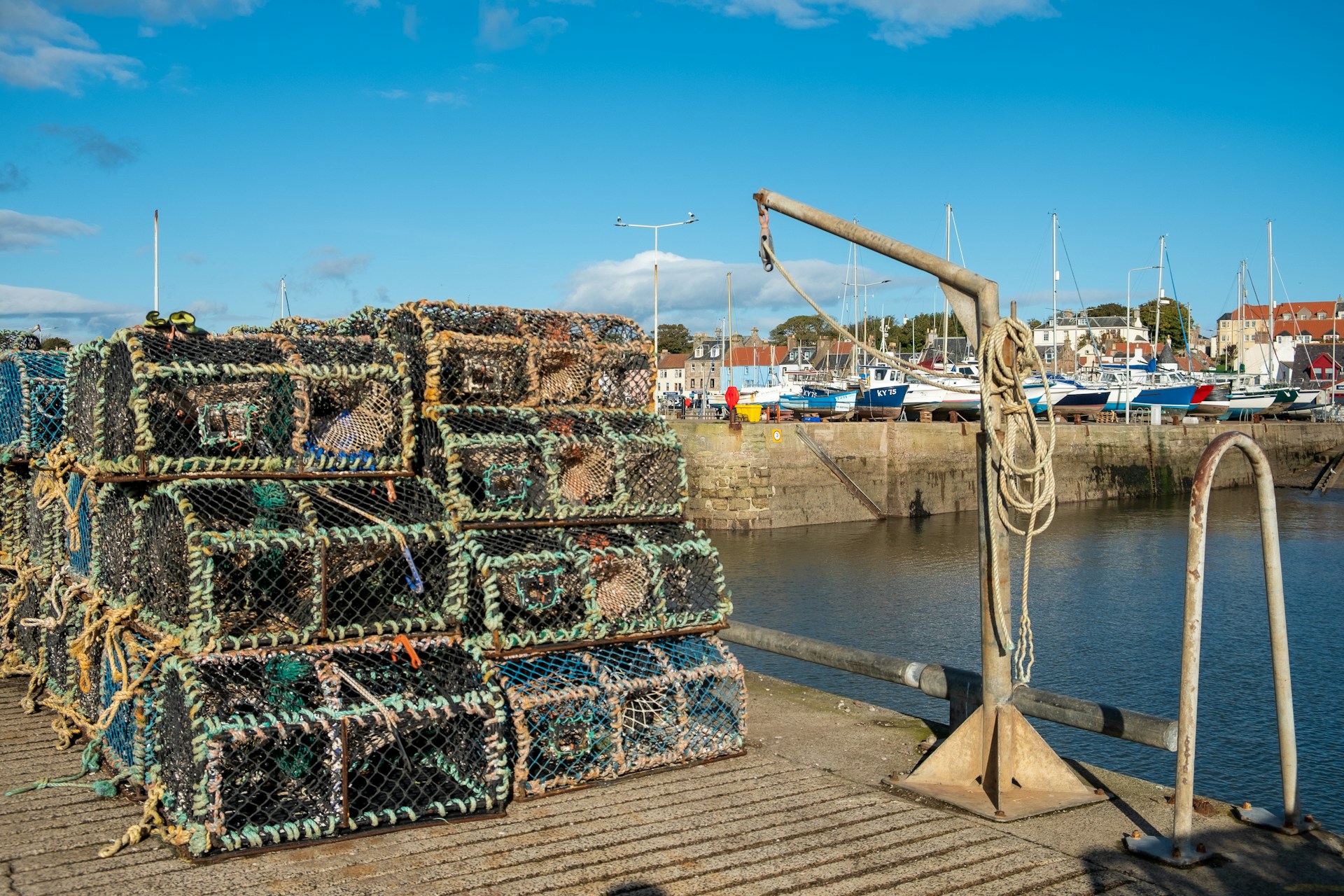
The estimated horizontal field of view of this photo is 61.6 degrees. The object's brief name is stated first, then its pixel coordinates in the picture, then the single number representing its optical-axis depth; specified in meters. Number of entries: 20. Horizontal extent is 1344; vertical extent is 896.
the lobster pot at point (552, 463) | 6.03
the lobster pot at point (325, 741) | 4.68
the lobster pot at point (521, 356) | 6.44
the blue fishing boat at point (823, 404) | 48.16
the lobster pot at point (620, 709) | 5.52
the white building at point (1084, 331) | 99.69
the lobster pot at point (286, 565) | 4.96
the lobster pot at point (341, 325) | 7.27
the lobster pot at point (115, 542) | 5.57
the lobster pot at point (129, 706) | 5.24
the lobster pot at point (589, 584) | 5.69
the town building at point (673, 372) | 107.38
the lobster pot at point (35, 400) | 7.31
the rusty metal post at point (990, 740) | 5.35
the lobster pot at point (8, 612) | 7.95
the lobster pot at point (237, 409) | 5.54
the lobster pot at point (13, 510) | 8.10
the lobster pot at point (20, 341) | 8.76
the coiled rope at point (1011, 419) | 5.22
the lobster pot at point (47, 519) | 6.91
